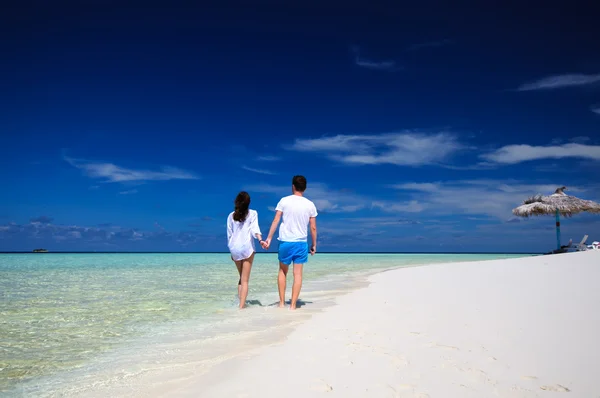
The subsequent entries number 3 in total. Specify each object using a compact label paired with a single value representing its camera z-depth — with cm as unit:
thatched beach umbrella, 2793
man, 632
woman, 664
